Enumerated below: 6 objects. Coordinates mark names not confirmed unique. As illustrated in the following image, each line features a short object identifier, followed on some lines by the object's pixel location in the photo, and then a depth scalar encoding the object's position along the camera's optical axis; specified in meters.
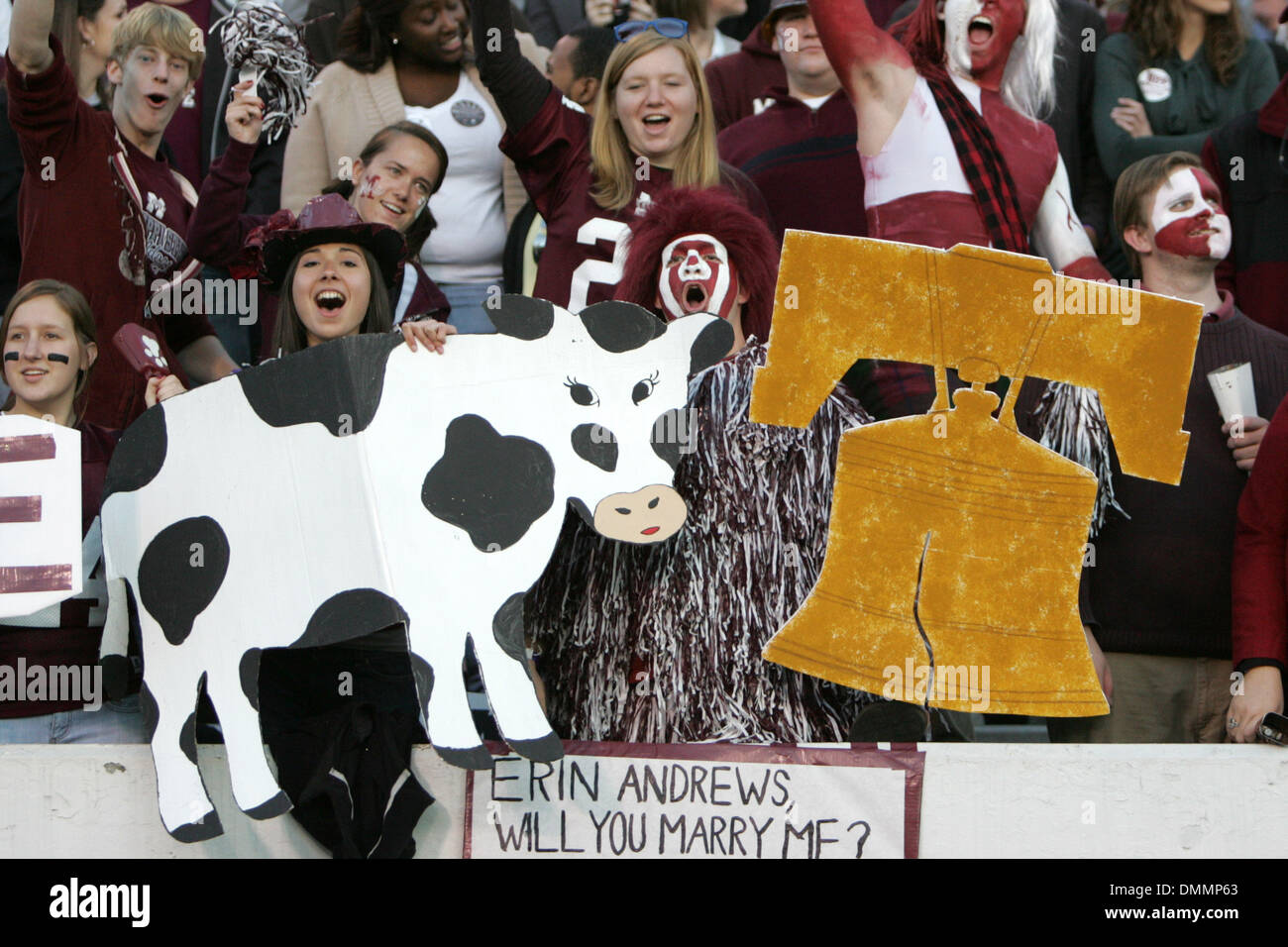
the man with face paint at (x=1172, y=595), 8.91
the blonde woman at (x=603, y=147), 9.80
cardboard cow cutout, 7.48
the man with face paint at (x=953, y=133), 9.26
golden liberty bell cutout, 7.87
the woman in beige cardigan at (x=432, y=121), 11.06
